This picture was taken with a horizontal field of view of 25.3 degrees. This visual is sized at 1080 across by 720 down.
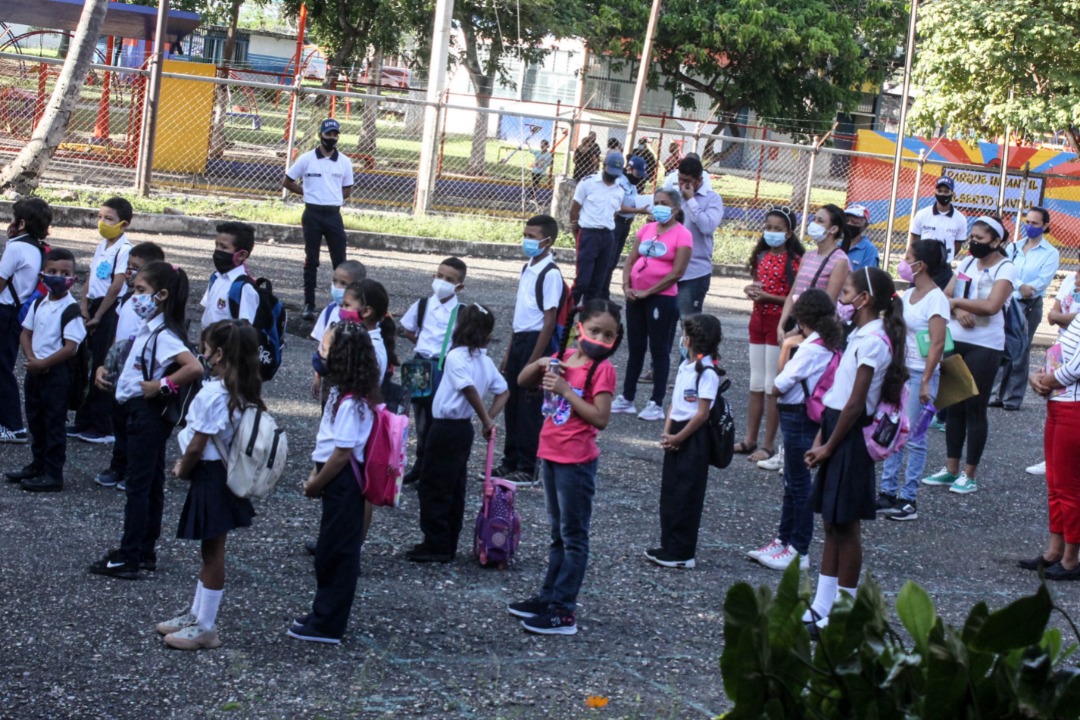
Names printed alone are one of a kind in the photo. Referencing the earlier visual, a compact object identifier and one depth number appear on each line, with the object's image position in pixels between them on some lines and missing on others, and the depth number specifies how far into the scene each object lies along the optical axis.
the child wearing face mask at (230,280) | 13.32
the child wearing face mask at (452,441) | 12.08
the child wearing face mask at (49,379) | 13.07
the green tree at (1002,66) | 39.30
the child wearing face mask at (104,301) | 14.67
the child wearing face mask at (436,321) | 13.56
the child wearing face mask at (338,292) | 12.89
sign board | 43.57
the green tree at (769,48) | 61.21
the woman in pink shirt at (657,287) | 18.07
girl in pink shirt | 10.55
